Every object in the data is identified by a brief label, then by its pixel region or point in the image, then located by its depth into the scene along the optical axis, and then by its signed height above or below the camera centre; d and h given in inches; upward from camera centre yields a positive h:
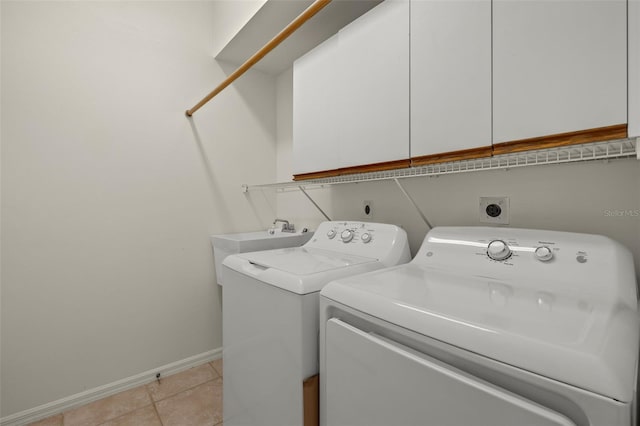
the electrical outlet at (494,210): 49.3 -0.5
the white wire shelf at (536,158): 32.4 +6.6
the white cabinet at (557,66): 29.2 +15.7
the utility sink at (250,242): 74.0 -8.9
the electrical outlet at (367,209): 72.3 -0.1
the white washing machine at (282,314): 38.2 -15.8
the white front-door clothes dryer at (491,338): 19.4 -10.6
